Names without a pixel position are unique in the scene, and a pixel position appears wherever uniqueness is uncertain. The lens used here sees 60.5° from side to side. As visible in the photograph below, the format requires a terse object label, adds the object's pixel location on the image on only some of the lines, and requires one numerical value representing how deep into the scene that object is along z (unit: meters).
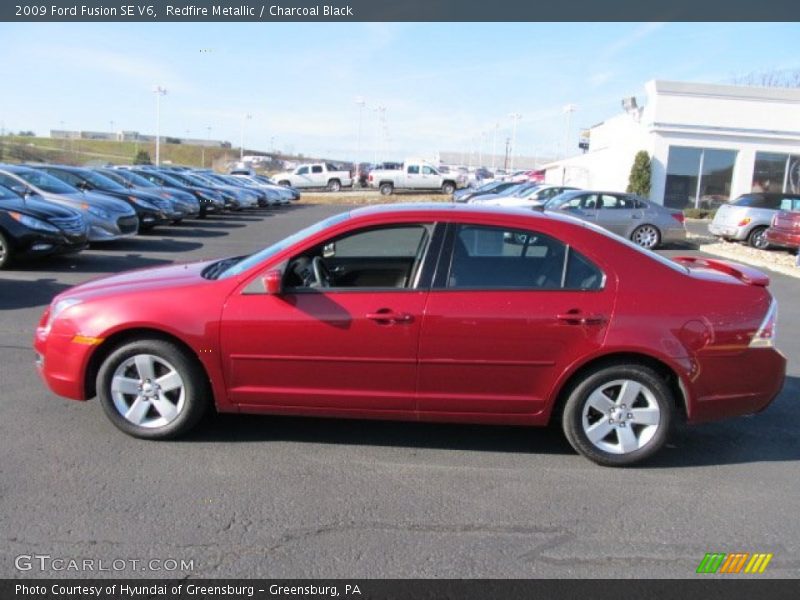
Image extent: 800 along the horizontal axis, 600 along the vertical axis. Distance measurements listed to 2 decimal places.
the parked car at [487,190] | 27.48
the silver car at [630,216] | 16.83
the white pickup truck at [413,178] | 42.28
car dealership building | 27.44
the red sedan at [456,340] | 4.06
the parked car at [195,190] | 21.48
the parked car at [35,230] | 10.30
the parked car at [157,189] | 18.55
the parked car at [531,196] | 20.22
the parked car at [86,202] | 12.92
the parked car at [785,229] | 15.04
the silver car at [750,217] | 17.61
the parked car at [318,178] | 46.91
